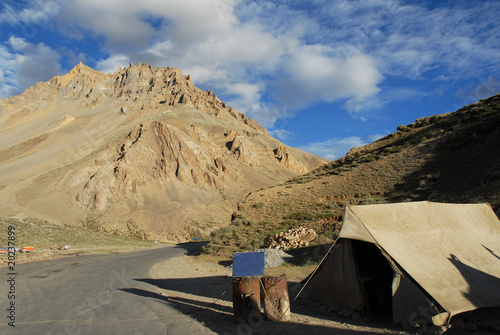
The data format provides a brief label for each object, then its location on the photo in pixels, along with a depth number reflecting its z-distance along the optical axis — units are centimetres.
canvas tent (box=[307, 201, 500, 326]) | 711
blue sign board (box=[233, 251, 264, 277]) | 770
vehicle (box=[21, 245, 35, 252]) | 2558
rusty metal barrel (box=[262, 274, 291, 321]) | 779
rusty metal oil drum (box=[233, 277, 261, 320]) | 773
